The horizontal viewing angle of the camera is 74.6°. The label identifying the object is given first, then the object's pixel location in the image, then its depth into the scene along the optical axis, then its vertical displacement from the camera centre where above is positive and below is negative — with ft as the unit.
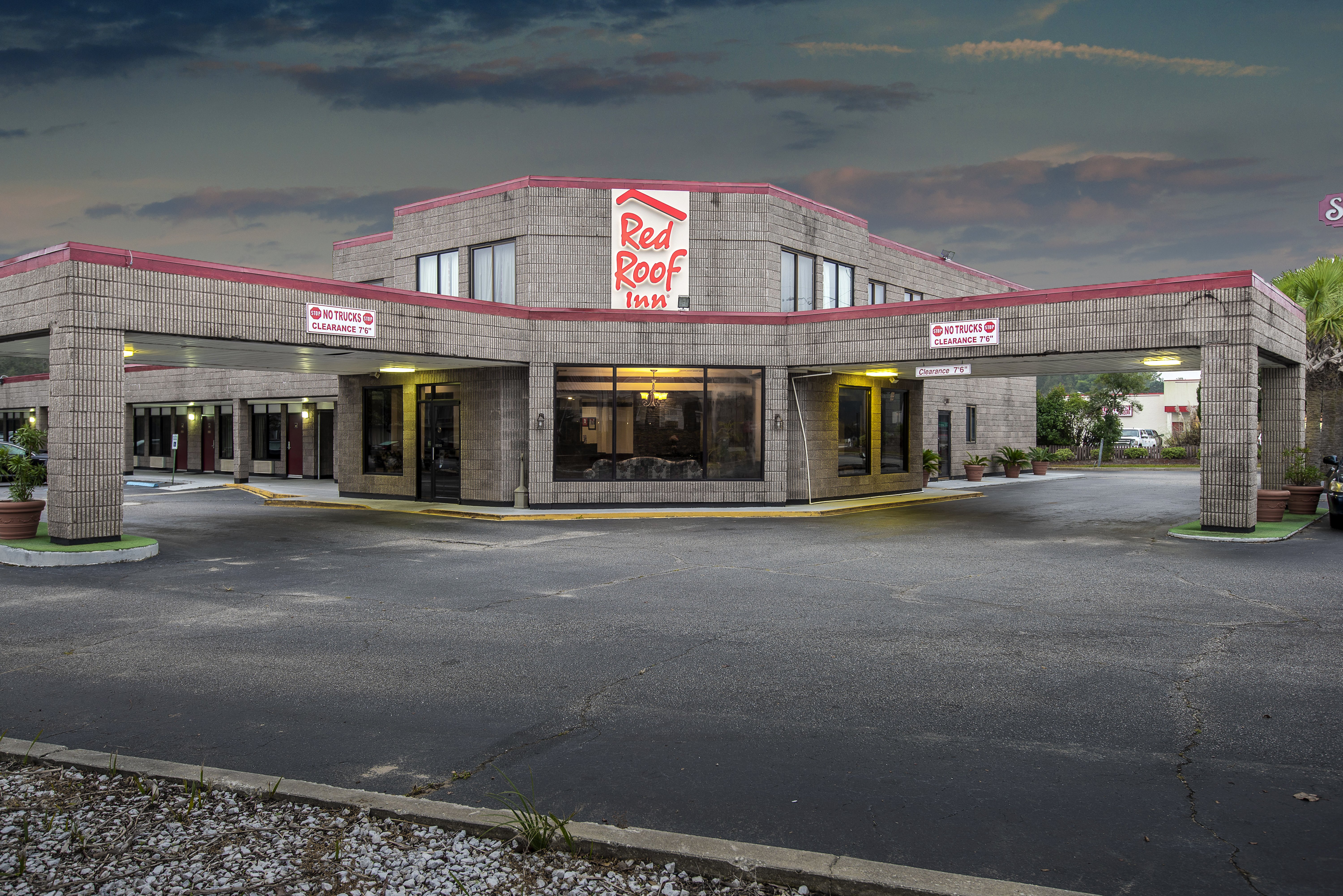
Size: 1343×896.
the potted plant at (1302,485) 64.75 -3.46
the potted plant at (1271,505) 58.39 -4.42
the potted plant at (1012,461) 119.96 -3.15
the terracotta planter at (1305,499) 64.59 -4.44
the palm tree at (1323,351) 84.94 +8.62
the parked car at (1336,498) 55.80 -3.78
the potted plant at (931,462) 99.30 -2.77
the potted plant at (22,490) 45.01 -2.79
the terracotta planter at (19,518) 44.93 -4.19
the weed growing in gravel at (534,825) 13.16 -5.95
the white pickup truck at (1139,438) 202.39 -0.07
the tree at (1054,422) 175.11 +3.18
